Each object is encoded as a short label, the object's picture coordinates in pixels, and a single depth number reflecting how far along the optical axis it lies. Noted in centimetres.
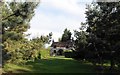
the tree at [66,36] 4871
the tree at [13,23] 939
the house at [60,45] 4605
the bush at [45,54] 2372
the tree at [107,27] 1152
